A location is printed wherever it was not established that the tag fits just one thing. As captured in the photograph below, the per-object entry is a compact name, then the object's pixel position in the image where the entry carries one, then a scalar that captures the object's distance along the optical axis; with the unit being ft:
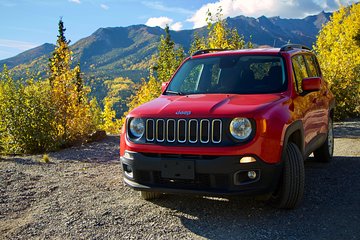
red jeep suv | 12.84
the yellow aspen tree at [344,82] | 49.24
